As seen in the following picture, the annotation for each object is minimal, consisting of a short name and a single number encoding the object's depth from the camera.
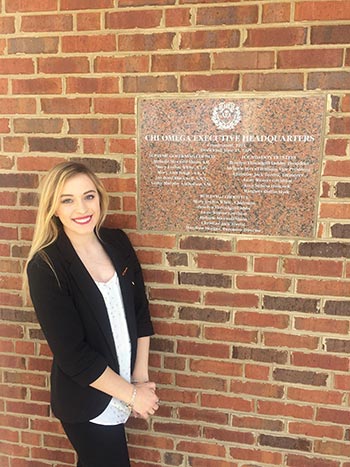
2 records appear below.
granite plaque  2.08
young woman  1.88
